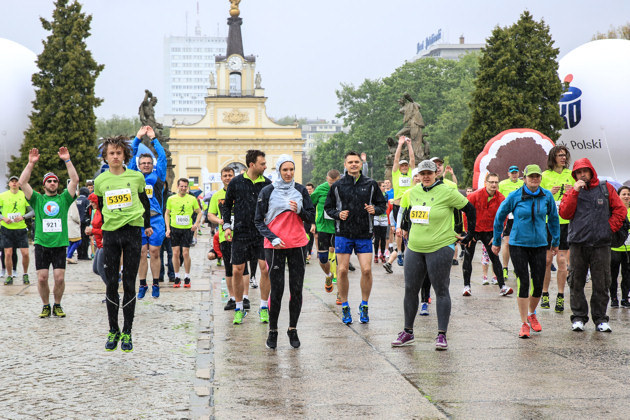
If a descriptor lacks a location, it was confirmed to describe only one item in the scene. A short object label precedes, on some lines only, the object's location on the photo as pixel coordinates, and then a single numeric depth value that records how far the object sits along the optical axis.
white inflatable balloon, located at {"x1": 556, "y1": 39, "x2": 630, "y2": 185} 29.00
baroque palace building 91.56
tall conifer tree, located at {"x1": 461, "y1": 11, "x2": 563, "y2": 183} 35.88
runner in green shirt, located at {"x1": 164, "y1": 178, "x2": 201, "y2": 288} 14.21
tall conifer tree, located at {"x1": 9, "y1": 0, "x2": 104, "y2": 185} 38.62
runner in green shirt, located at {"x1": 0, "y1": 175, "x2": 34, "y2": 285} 15.23
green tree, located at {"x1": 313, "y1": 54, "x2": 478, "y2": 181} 69.88
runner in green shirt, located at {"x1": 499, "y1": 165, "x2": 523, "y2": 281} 13.52
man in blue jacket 11.98
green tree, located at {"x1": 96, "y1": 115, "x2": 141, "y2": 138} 103.01
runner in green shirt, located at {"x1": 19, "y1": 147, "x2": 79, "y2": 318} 10.19
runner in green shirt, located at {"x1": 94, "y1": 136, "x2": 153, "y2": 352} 7.61
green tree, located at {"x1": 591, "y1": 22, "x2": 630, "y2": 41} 51.50
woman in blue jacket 8.52
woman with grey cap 7.85
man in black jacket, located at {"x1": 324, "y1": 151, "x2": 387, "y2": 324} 9.20
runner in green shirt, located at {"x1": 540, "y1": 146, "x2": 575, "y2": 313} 10.28
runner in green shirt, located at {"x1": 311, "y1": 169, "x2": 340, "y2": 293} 12.22
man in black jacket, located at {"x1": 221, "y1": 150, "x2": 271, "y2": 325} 9.35
